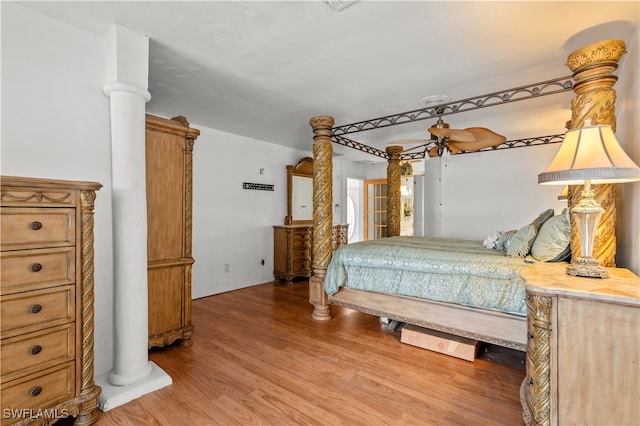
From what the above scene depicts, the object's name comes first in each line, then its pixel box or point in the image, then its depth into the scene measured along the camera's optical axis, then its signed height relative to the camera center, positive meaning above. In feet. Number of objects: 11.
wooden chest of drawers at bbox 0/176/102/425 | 4.76 -1.55
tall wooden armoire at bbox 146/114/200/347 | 8.26 -0.46
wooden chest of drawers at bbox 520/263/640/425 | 4.09 -2.04
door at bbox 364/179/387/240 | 24.72 +0.27
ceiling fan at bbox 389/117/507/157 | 10.35 +2.75
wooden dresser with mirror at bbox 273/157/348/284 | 16.62 -1.16
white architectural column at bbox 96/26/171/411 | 6.60 +0.00
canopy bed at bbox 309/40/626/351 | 5.95 -1.02
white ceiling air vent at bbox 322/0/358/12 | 5.62 +3.98
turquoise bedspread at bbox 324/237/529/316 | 7.58 -1.82
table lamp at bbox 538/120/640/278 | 4.71 +0.66
